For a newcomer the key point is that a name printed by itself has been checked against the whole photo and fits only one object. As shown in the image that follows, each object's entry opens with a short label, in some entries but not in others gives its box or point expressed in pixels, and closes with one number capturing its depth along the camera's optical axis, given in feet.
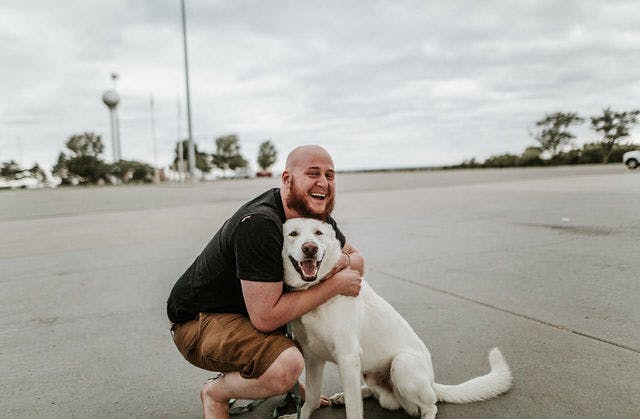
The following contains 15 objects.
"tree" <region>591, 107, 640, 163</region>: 173.78
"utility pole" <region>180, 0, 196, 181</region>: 98.32
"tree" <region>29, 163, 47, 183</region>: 222.28
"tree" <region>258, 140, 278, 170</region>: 285.64
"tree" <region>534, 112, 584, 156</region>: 189.37
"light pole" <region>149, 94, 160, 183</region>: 167.12
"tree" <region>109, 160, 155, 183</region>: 176.76
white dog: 7.63
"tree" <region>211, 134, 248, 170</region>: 272.51
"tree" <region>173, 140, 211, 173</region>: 248.26
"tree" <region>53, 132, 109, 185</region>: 176.45
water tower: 216.74
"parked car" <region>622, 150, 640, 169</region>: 96.07
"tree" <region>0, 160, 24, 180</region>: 213.05
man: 7.42
